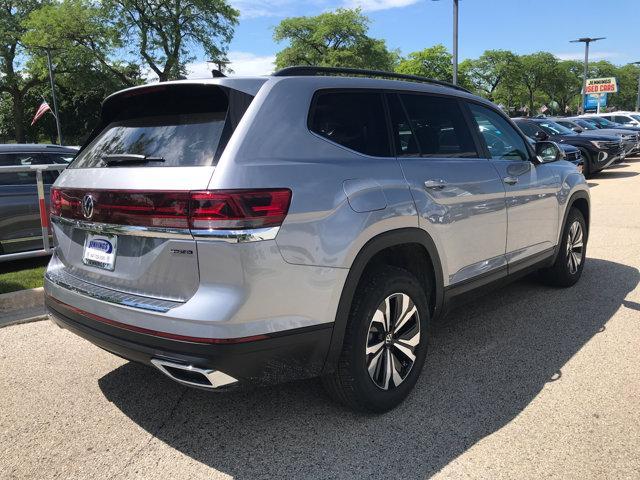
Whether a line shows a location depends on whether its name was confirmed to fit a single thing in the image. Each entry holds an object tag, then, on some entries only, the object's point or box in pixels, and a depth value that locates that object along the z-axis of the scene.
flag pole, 35.58
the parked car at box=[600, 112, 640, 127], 29.29
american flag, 29.22
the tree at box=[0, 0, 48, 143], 39.59
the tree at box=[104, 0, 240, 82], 40.94
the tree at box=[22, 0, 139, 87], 37.62
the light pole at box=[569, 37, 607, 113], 38.88
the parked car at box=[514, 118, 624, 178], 15.20
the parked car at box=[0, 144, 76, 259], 6.43
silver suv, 2.35
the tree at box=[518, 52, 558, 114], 73.56
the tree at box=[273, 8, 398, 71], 64.19
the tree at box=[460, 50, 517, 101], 71.00
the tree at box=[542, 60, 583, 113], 76.12
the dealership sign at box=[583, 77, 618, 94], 53.19
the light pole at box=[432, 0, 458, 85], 21.98
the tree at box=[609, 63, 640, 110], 96.56
